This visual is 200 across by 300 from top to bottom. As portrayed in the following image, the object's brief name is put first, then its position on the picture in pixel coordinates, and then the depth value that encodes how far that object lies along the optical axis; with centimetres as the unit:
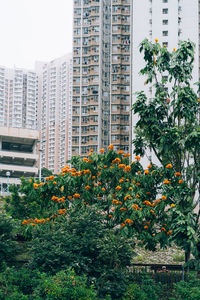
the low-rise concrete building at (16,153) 7469
